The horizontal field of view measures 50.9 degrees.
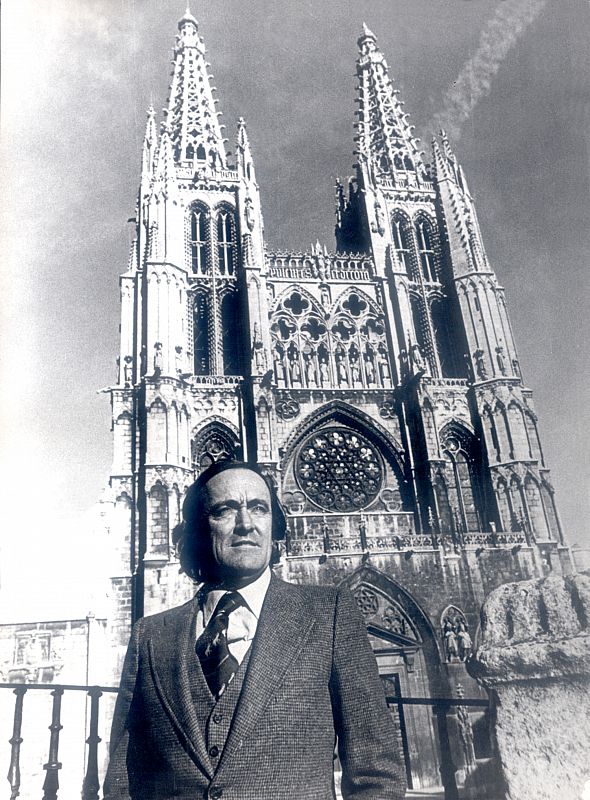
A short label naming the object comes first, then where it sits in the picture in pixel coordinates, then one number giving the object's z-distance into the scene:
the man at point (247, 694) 2.83
